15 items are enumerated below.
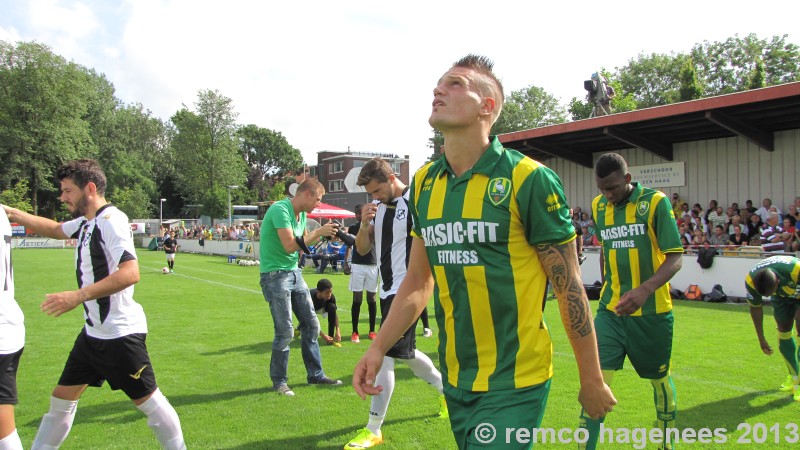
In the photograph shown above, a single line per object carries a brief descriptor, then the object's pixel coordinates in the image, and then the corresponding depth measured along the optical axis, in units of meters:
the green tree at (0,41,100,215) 56.09
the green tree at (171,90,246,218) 68.75
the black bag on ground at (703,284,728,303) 13.70
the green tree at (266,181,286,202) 71.38
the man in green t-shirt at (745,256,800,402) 5.10
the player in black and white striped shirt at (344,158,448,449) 4.87
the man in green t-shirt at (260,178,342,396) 6.25
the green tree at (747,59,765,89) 39.94
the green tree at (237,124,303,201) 93.69
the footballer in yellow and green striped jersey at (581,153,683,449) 4.16
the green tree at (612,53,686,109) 59.50
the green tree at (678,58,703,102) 40.12
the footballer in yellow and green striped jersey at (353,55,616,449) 2.25
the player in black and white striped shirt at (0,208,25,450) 3.42
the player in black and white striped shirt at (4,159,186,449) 3.86
